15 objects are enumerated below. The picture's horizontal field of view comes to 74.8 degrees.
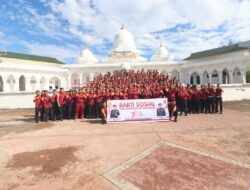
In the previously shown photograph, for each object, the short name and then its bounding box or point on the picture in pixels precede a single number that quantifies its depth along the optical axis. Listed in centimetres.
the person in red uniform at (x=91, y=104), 861
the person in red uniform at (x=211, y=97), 929
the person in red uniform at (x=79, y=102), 866
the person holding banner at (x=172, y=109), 744
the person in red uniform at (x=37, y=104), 825
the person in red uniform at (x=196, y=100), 938
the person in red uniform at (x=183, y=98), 885
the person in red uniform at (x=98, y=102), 846
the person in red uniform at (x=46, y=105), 835
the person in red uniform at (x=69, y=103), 872
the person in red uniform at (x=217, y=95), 928
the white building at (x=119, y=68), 2636
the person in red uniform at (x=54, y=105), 863
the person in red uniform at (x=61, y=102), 857
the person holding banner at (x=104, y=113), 740
